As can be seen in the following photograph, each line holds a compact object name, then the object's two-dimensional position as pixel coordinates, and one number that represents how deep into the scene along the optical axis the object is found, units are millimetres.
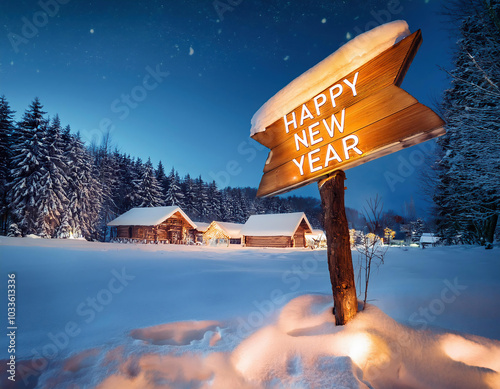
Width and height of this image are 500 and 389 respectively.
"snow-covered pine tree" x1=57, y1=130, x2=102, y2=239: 28328
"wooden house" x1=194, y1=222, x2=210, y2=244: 37972
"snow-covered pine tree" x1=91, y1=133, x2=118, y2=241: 39562
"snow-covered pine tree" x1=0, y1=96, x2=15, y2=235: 25000
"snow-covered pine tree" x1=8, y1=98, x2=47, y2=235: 24438
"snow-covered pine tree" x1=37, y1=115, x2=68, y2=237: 25219
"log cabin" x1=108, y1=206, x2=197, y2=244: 30234
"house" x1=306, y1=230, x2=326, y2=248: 34572
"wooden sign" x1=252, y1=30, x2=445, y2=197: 2547
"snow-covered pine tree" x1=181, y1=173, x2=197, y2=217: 55500
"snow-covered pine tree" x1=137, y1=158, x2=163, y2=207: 43238
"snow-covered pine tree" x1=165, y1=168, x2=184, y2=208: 48438
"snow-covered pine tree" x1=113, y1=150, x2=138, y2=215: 44209
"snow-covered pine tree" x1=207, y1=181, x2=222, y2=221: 59031
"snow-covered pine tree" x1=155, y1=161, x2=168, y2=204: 53438
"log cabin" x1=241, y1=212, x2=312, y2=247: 29781
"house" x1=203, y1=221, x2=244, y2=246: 36000
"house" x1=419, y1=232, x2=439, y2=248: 50191
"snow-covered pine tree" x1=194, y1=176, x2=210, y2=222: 57562
